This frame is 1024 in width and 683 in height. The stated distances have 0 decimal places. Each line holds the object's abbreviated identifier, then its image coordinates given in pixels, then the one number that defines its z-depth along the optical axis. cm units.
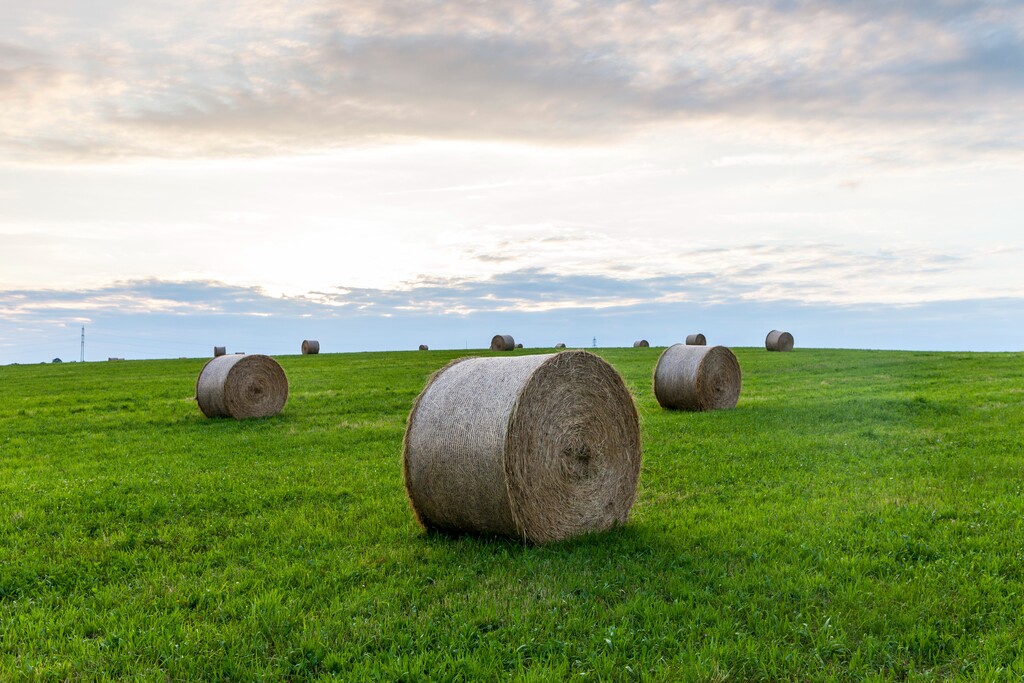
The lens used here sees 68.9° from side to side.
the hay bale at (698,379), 2335
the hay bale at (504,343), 5769
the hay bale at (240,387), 2383
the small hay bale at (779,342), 5297
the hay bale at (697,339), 5204
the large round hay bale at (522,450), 932
